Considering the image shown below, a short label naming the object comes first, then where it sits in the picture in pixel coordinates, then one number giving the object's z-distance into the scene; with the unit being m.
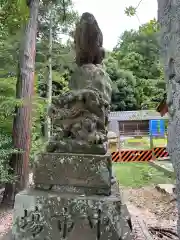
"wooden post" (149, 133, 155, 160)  12.35
